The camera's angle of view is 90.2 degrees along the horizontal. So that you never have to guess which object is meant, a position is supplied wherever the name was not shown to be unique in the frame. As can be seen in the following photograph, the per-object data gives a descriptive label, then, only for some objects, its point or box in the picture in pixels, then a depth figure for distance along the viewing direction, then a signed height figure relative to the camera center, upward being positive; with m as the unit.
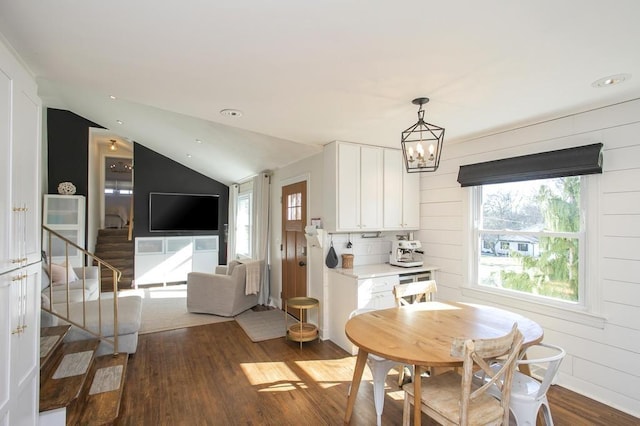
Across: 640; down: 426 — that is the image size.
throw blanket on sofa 5.04 -1.03
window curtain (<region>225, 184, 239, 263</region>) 7.54 -0.25
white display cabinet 6.09 -0.17
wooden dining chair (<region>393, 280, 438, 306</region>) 2.82 -0.70
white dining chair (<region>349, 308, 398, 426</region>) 2.19 -1.15
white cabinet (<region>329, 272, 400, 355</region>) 3.50 -0.95
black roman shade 2.61 +0.44
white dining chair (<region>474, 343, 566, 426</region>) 1.77 -1.06
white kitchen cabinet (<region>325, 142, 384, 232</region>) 3.71 +0.31
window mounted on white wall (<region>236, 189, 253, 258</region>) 6.67 -0.25
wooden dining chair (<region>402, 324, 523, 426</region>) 1.57 -1.02
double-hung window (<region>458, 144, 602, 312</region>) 2.74 -0.12
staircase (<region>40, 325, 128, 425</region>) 2.18 -1.32
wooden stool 3.74 -1.42
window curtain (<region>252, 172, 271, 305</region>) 5.51 -0.31
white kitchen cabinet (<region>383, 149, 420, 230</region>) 4.04 +0.23
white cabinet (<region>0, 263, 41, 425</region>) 1.52 -0.72
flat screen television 7.51 +0.00
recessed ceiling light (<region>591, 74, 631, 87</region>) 2.09 +0.90
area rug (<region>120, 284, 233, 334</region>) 4.52 -1.62
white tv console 7.20 -1.07
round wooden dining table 1.79 -0.79
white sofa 3.29 -1.15
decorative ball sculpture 6.38 +0.47
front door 4.52 -0.44
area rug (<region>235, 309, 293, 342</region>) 4.10 -1.58
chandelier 2.23 +0.42
